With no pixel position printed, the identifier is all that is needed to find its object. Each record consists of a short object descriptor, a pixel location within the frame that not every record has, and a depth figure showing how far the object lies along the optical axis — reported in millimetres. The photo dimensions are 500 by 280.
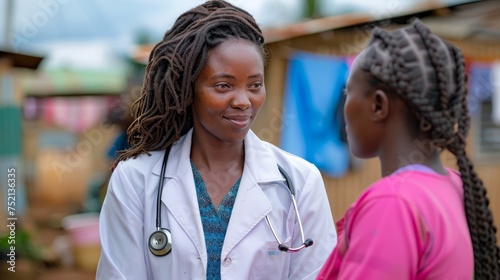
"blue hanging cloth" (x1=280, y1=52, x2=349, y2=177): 5488
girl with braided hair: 1372
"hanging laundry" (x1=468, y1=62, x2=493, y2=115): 6441
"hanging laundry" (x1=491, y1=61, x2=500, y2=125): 6435
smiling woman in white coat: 2059
